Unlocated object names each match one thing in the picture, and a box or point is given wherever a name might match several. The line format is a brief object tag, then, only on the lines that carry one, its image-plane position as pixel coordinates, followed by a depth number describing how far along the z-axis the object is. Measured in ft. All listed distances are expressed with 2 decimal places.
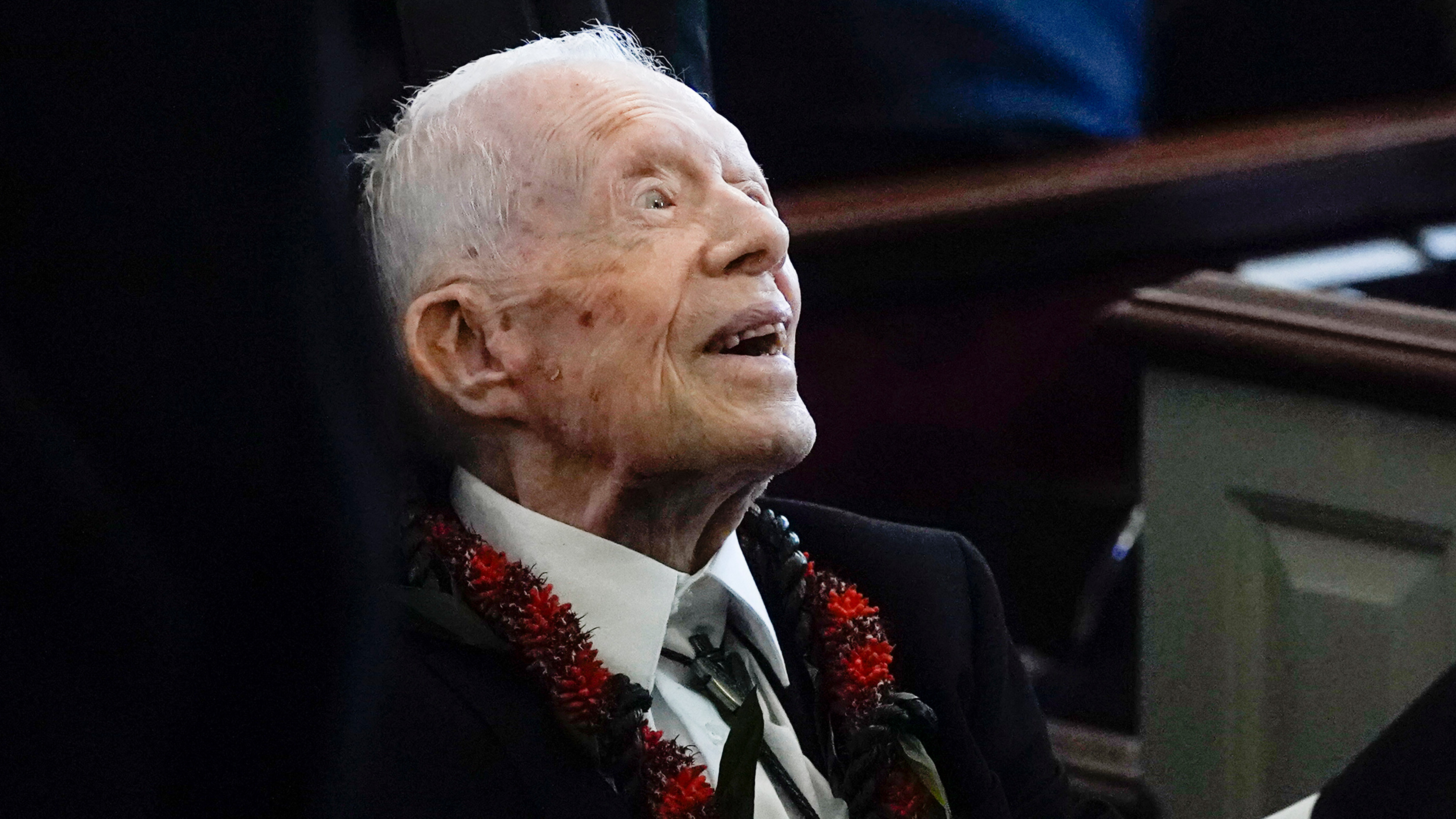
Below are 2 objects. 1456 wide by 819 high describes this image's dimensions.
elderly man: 28.39
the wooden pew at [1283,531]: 29.22
